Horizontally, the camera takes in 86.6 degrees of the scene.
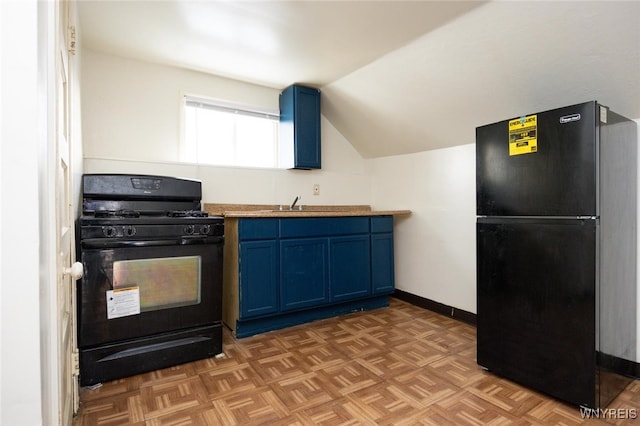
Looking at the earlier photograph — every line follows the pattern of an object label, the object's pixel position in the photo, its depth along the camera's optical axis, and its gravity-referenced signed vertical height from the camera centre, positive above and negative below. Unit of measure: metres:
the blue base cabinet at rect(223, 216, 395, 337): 2.56 -0.49
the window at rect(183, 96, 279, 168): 3.06 +0.73
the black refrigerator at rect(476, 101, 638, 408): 1.60 -0.22
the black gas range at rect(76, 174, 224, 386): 1.88 -0.42
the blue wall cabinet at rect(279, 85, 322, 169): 3.29 +0.82
